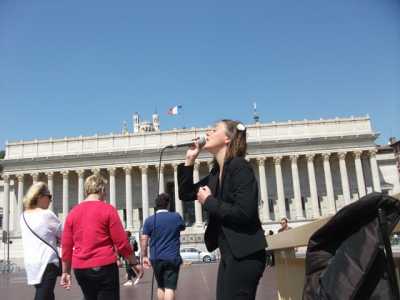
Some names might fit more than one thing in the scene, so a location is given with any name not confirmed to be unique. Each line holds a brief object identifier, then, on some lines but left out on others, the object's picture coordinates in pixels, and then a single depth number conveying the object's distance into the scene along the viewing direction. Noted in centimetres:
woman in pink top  540
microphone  458
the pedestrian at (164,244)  799
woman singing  384
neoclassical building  6331
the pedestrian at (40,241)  636
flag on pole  6575
